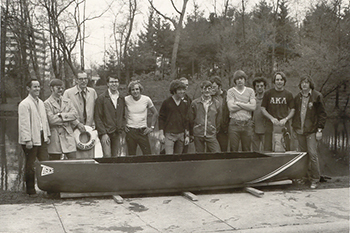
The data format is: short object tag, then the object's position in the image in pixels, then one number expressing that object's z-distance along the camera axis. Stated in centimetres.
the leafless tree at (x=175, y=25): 2489
